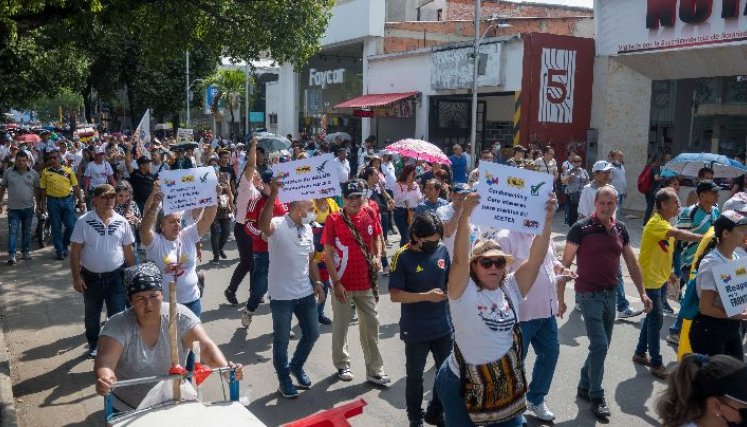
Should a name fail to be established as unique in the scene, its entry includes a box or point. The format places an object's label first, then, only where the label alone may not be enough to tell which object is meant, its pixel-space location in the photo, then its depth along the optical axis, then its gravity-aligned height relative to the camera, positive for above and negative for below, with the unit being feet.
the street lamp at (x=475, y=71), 63.67 +5.36
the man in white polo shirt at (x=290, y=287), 19.24 -4.54
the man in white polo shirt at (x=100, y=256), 21.26 -4.14
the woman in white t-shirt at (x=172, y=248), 18.89 -3.49
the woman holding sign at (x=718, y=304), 14.80 -3.66
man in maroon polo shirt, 17.79 -3.75
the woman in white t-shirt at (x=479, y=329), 12.51 -3.67
